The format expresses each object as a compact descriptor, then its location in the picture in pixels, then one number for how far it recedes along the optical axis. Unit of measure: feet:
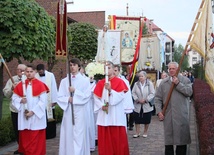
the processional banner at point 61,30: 23.21
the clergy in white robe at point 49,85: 29.68
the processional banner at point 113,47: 31.01
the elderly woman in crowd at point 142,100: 34.96
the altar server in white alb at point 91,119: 28.53
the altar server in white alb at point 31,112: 23.26
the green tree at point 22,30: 27.50
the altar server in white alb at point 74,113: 23.84
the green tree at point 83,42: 75.10
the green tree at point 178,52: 296.59
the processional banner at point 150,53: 62.44
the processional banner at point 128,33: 49.54
